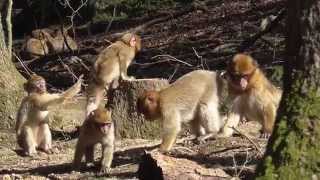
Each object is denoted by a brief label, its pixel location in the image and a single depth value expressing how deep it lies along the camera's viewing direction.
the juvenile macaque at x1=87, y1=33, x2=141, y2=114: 12.70
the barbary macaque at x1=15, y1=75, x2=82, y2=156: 11.27
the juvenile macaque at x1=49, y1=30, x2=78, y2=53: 24.97
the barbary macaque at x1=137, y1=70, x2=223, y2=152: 9.62
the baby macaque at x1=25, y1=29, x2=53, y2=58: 24.53
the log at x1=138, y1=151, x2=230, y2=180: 7.74
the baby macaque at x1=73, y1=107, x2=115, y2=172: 9.21
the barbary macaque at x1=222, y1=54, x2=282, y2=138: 9.61
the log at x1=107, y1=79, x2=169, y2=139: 11.35
